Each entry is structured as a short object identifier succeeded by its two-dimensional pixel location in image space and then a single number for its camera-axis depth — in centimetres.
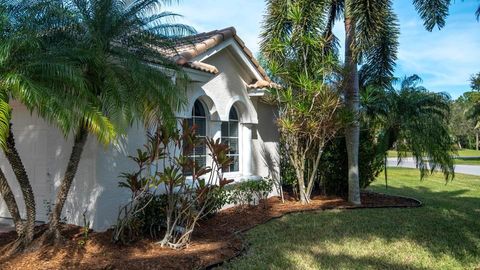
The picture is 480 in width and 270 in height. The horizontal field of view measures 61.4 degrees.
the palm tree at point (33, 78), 519
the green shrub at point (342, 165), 1398
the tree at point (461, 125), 8112
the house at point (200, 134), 820
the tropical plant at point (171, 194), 739
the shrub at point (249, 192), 1126
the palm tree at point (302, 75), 1162
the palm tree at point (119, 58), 646
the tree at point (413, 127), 1422
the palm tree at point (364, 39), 1091
